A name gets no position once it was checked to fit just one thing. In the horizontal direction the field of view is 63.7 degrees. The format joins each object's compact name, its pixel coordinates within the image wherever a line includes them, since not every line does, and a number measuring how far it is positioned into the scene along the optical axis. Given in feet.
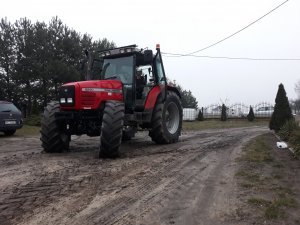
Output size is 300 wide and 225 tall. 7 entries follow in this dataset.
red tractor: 18.79
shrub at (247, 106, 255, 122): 68.04
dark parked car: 33.77
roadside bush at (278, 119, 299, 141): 25.99
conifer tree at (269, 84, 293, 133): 32.63
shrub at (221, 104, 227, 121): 70.69
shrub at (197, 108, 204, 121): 73.94
